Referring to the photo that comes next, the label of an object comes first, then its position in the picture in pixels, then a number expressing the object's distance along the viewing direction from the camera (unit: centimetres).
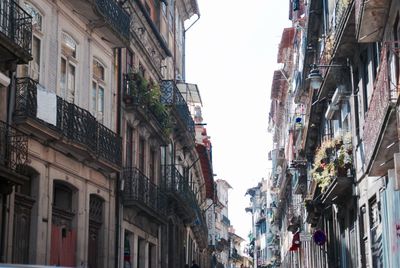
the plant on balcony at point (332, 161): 2186
